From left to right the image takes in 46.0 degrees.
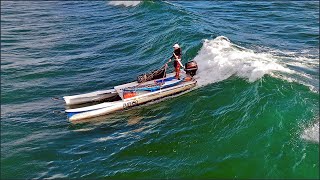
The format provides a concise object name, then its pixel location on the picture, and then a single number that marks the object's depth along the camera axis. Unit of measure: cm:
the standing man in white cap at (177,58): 1664
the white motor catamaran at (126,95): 1584
